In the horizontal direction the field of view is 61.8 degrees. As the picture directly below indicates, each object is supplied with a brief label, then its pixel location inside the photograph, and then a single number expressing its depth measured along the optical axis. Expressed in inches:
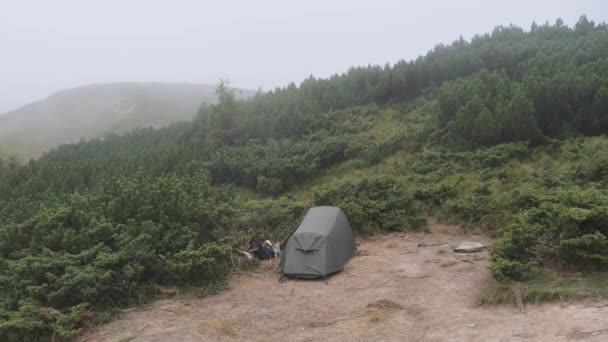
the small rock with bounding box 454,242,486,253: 454.6
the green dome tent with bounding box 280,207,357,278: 427.5
